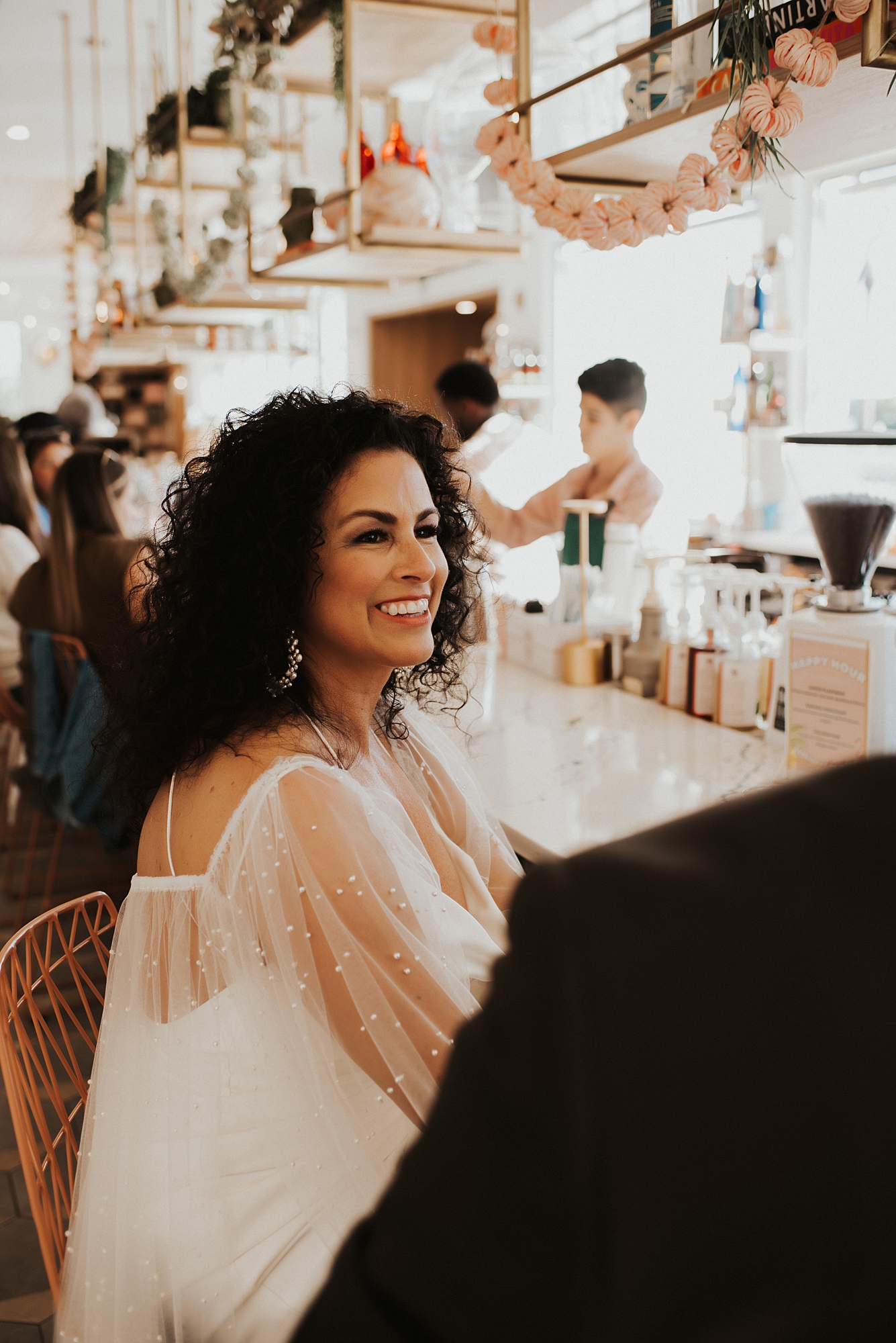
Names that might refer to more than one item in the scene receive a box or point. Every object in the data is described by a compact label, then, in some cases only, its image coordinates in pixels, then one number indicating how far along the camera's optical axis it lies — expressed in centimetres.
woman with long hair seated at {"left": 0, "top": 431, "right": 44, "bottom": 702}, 420
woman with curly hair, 118
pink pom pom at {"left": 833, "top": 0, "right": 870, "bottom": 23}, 141
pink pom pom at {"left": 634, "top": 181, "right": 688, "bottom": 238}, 192
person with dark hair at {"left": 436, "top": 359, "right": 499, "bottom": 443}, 423
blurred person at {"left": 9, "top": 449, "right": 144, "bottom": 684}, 331
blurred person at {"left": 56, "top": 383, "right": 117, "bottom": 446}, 693
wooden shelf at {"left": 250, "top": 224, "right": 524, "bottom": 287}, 278
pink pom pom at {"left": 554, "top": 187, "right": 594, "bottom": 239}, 205
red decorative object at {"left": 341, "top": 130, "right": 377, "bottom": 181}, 291
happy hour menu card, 180
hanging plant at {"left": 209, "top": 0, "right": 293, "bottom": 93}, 319
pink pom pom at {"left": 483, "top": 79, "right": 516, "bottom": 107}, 217
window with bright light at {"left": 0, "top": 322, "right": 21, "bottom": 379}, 1708
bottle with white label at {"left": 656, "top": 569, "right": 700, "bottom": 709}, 255
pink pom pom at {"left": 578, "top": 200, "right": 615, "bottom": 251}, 202
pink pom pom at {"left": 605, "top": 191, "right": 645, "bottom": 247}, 197
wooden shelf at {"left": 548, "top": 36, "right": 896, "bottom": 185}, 159
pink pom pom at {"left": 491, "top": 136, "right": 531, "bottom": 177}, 207
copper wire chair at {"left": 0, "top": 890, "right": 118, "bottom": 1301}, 125
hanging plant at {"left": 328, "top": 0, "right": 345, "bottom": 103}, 288
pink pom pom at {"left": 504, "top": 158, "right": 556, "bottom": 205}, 205
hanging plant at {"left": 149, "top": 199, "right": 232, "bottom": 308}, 398
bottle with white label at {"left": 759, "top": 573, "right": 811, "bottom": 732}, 214
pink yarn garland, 146
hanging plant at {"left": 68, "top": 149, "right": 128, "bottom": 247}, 518
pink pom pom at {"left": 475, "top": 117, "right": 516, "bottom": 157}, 211
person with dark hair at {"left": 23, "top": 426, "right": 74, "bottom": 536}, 539
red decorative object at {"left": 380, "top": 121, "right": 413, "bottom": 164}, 285
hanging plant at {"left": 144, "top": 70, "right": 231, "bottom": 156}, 388
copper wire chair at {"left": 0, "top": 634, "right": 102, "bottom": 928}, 313
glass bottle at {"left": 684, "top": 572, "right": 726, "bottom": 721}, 246
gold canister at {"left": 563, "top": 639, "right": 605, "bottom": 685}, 287
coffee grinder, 178
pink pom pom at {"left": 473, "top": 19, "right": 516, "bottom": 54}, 223
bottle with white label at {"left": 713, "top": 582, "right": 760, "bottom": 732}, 239
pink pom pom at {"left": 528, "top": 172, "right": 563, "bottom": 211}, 206
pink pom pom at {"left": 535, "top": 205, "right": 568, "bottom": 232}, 207
